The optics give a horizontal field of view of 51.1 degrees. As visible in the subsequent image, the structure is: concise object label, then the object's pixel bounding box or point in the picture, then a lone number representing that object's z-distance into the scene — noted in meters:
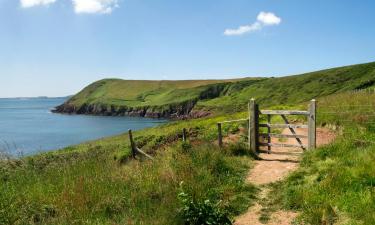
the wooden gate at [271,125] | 15.87
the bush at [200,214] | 7.96
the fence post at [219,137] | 16.88
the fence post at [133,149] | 21.07
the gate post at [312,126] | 15.81
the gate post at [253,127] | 17.19
